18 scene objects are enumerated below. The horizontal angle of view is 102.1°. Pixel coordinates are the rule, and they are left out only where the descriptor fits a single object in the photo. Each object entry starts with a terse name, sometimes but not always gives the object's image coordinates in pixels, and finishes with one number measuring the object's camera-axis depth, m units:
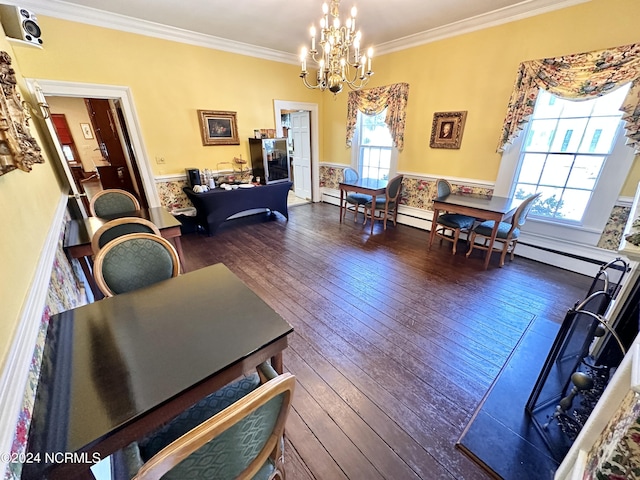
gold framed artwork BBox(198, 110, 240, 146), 4.05
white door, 5.54
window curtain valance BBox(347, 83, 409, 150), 4.04
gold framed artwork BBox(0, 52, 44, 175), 1.22
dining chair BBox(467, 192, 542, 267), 2.84
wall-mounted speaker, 2.17
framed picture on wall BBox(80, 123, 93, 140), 7.03
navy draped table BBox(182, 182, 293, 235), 3.89
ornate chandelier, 2.15
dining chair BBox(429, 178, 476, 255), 3.32
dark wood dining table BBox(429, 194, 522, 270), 2.91
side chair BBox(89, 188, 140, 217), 2.66
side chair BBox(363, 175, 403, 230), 4.08
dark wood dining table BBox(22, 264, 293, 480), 0.74
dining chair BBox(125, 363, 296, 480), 0.53
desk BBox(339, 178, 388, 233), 4.09
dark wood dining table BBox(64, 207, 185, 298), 2.00
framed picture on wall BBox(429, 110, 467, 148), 3.57
